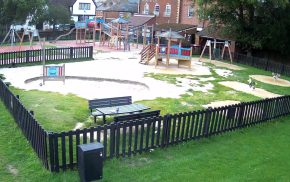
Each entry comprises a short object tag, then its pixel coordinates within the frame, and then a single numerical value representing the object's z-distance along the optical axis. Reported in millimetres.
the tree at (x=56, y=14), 49269
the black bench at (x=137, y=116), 10130
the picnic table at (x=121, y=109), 11369
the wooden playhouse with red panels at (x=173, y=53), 24656
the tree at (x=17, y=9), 38119
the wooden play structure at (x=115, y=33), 34594
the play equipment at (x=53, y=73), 17359
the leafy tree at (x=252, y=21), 28812
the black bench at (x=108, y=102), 12242
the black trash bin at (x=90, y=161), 7387
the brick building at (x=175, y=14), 38719
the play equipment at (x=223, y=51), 28467
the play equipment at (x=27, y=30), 27333
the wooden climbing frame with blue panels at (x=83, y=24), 36747
